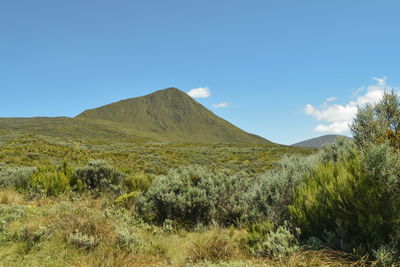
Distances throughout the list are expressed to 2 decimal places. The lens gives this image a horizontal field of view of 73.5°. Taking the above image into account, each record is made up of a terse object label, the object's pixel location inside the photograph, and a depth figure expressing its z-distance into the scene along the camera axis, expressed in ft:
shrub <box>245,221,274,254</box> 14.85
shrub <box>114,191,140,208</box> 25.66
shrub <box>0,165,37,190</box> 32.04
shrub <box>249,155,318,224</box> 18.43
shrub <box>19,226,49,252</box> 14.26
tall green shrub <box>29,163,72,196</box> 29.19
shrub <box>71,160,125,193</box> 31.42
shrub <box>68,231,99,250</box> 13.78
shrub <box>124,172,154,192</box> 32.53
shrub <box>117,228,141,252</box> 14.17
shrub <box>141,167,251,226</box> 21.83
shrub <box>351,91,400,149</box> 25.37
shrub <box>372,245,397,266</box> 10.91
